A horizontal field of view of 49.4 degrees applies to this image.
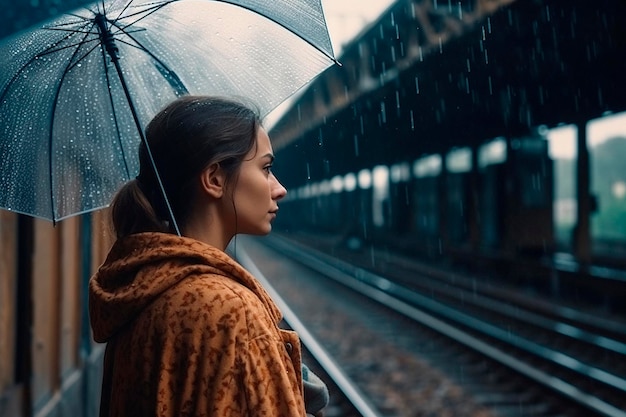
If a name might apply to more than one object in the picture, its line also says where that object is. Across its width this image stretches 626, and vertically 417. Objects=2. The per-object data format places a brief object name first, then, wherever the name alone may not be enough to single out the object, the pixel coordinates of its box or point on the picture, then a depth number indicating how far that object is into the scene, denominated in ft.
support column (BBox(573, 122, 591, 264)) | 42.86
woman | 3.88
